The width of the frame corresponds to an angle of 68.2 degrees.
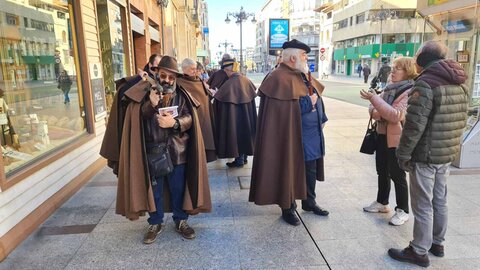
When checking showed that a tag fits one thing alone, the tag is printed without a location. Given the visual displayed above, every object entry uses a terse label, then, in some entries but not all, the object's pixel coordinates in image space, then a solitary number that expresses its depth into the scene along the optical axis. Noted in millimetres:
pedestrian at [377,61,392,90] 14086
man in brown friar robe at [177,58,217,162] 4039
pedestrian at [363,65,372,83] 31359
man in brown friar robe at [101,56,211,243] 3223
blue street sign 12930
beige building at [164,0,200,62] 16812
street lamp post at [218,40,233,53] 64875
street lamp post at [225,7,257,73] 25103
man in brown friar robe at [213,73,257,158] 5816
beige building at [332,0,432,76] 47406
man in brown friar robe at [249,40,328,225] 3625
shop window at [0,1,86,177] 4094
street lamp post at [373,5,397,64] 46244
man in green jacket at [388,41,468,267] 2744
